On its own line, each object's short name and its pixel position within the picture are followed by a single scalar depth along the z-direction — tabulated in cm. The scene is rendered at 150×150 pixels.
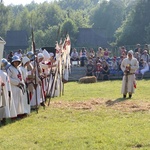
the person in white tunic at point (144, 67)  2614
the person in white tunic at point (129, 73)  1617
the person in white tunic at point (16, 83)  1180
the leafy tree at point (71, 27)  6003
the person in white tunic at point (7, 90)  1103
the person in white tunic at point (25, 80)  1240
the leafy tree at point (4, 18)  8494
